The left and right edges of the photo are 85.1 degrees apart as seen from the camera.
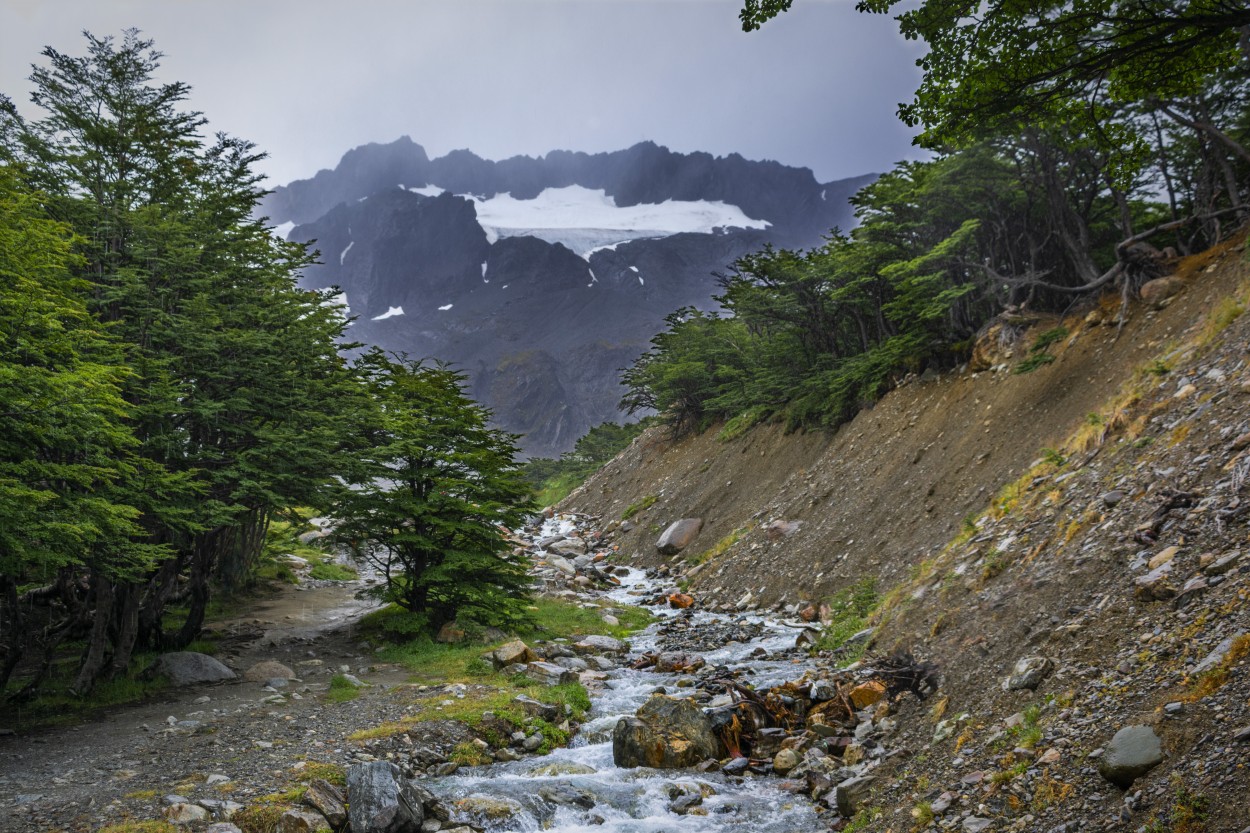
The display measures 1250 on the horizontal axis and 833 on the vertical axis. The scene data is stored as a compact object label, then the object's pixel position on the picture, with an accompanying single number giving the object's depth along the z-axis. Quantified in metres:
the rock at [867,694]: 10.04
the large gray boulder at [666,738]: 9.96
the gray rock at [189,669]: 14.52
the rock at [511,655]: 15.71
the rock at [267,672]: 14.80
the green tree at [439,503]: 17.97
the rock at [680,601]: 22.36
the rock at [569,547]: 35.38
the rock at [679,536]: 29.67
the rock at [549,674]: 14.60
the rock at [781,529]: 22.00
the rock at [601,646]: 17.62
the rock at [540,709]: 12.16
